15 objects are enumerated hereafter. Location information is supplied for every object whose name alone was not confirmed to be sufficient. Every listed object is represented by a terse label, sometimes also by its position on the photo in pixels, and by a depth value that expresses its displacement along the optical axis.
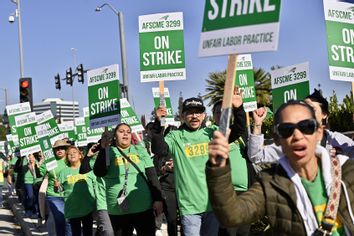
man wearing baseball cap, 6.32
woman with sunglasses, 3.13
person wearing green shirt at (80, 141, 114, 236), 7.88
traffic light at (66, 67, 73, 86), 33.94
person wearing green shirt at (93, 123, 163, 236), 7.16
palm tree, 32.97
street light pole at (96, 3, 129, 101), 22.89
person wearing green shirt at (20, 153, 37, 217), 16.41
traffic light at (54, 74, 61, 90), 35.84
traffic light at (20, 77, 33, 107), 19.09
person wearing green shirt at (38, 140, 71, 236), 9.80
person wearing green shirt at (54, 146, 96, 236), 9.10
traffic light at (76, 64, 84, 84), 32.12
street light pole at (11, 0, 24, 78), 27.94
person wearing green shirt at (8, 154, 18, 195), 27.63
